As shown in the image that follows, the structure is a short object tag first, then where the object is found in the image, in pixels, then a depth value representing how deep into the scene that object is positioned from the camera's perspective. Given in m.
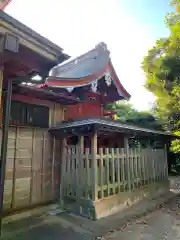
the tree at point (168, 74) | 9.64
